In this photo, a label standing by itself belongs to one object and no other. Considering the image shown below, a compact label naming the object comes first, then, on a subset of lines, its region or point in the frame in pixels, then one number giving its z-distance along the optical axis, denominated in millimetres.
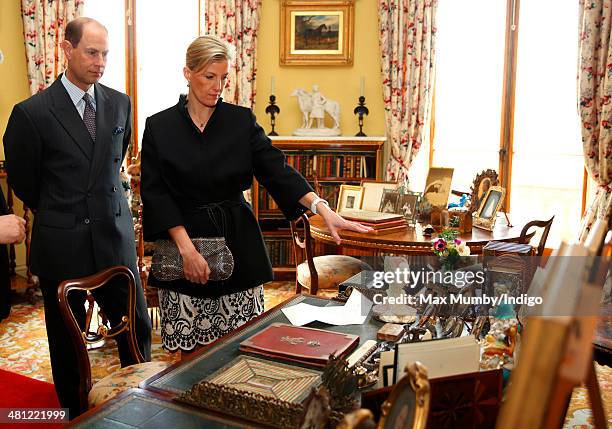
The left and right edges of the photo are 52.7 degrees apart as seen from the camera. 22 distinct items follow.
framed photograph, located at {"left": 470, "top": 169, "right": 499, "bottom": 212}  4039
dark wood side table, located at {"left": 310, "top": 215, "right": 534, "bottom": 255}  3463
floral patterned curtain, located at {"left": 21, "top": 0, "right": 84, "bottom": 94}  5777
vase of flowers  2120
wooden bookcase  6113
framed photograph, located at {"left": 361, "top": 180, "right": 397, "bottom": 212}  4254
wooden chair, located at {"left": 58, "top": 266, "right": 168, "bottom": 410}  2109
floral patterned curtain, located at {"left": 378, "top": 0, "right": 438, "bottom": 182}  6082
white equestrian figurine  6203
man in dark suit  2746
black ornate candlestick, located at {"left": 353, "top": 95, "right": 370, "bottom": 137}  6227
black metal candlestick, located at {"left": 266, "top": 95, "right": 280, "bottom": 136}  6305
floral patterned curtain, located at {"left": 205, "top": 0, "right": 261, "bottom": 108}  6152
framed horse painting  6281
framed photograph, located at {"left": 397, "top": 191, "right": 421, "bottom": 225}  3969
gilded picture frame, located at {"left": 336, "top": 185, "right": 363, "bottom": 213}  4438
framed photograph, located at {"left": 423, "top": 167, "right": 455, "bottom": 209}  4043
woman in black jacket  2242
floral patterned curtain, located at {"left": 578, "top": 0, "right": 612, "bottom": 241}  5508
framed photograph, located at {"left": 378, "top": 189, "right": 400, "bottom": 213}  4090
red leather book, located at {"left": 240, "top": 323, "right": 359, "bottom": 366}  1752
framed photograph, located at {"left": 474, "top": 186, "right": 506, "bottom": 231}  3924
